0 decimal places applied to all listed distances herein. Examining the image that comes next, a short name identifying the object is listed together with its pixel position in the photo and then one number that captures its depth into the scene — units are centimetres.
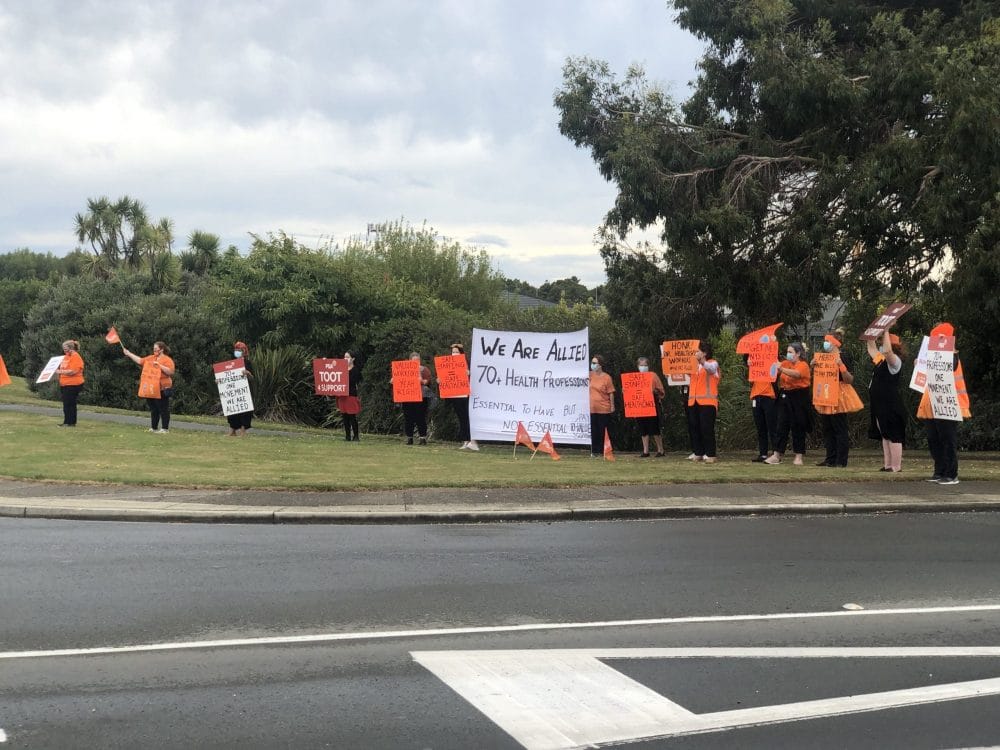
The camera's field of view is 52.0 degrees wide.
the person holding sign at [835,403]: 1473
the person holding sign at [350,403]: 1930
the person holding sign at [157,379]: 1802
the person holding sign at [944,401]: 1305
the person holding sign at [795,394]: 1515
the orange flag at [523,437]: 1728
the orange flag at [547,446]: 1703
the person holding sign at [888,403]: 1388
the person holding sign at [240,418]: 1975
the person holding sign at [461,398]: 1856
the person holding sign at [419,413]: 1935
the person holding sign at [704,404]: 1602
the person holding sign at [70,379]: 1883
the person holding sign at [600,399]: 1766
